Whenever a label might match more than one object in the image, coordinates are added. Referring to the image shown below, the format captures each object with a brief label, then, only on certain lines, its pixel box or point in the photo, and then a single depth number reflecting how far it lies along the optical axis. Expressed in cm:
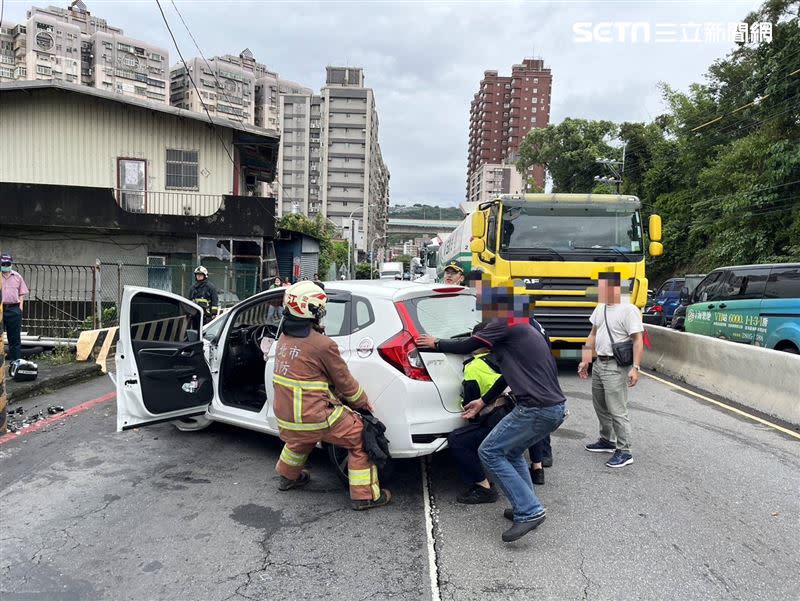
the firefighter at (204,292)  1021
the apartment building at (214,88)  11081
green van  880
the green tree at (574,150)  4500
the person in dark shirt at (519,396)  359
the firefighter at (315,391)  401
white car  419
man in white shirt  504
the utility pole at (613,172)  4059
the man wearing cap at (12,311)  828
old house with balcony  1814
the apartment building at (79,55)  10138
